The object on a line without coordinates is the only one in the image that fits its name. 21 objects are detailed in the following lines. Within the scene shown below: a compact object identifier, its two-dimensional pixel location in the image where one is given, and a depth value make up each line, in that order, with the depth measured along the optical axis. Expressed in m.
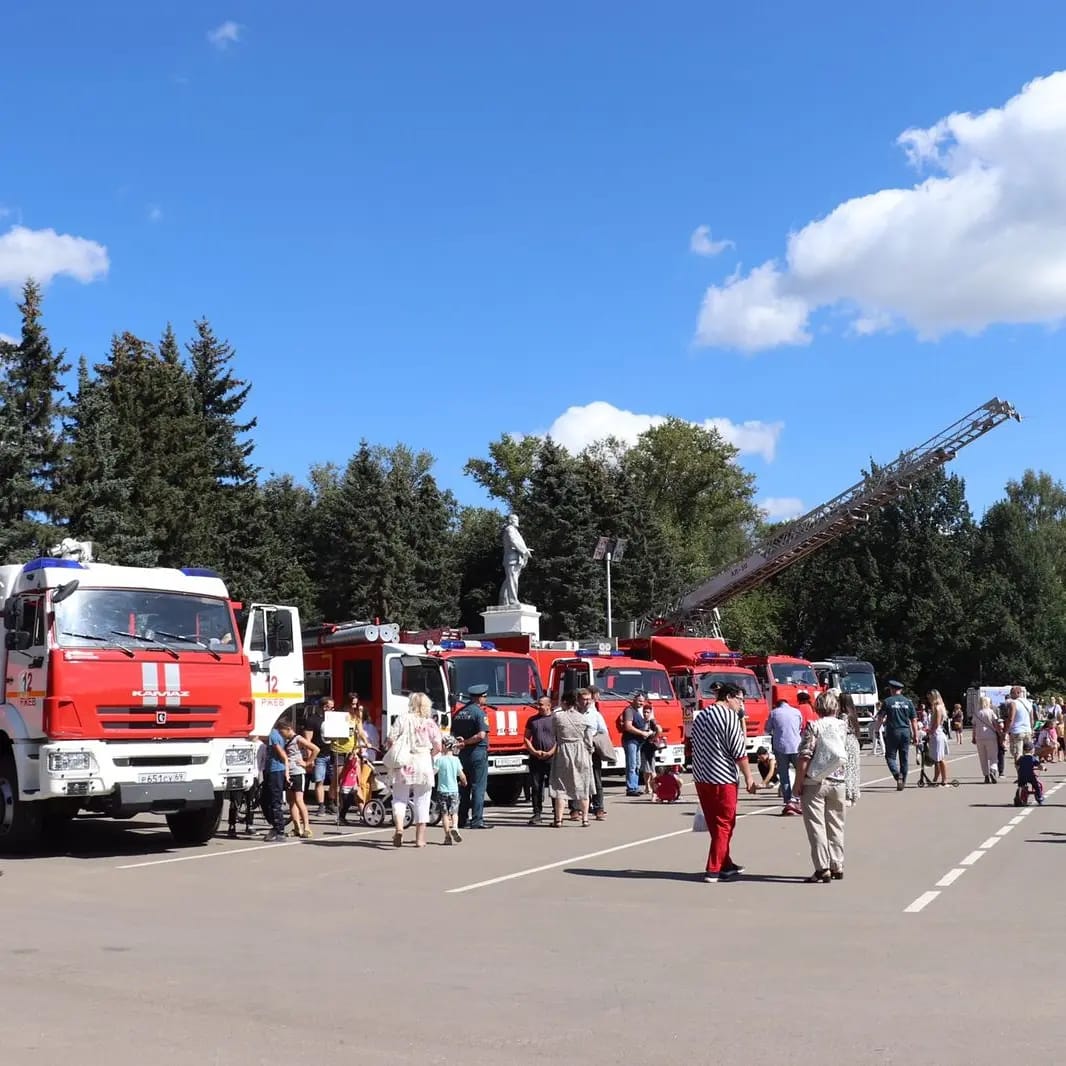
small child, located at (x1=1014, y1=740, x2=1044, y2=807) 18.33
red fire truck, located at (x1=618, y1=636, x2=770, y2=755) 28.14
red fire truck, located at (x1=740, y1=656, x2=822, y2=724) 32.09
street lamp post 47.25
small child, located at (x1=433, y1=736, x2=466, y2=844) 15.29
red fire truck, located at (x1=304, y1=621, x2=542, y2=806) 20.83
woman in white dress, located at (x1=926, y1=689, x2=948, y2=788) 22.86
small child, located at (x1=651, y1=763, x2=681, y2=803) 20.23
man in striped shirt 11.58
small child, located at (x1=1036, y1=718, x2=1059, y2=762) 22.49
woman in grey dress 16.69
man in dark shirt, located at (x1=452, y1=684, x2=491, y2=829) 16.58
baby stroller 17.22
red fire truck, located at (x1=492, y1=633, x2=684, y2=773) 23.91
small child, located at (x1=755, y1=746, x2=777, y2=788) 21.10
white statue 35.03
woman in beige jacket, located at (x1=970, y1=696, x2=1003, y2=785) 23.06
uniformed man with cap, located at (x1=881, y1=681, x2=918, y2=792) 22.48
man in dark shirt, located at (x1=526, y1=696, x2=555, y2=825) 17.31
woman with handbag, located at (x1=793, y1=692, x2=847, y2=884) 11.39
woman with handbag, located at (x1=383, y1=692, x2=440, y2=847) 14.71
